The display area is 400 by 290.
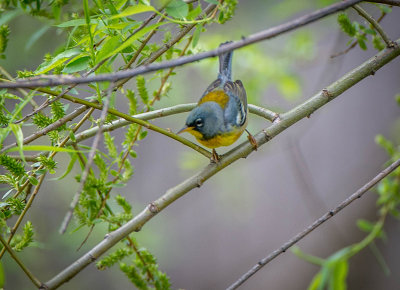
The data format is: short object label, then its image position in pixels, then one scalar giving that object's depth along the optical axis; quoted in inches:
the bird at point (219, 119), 251.1
